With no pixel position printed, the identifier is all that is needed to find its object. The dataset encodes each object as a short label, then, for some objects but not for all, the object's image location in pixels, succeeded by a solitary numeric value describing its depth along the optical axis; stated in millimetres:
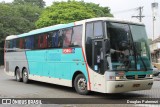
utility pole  54353
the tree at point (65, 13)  47812
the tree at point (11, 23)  56938
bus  12898
